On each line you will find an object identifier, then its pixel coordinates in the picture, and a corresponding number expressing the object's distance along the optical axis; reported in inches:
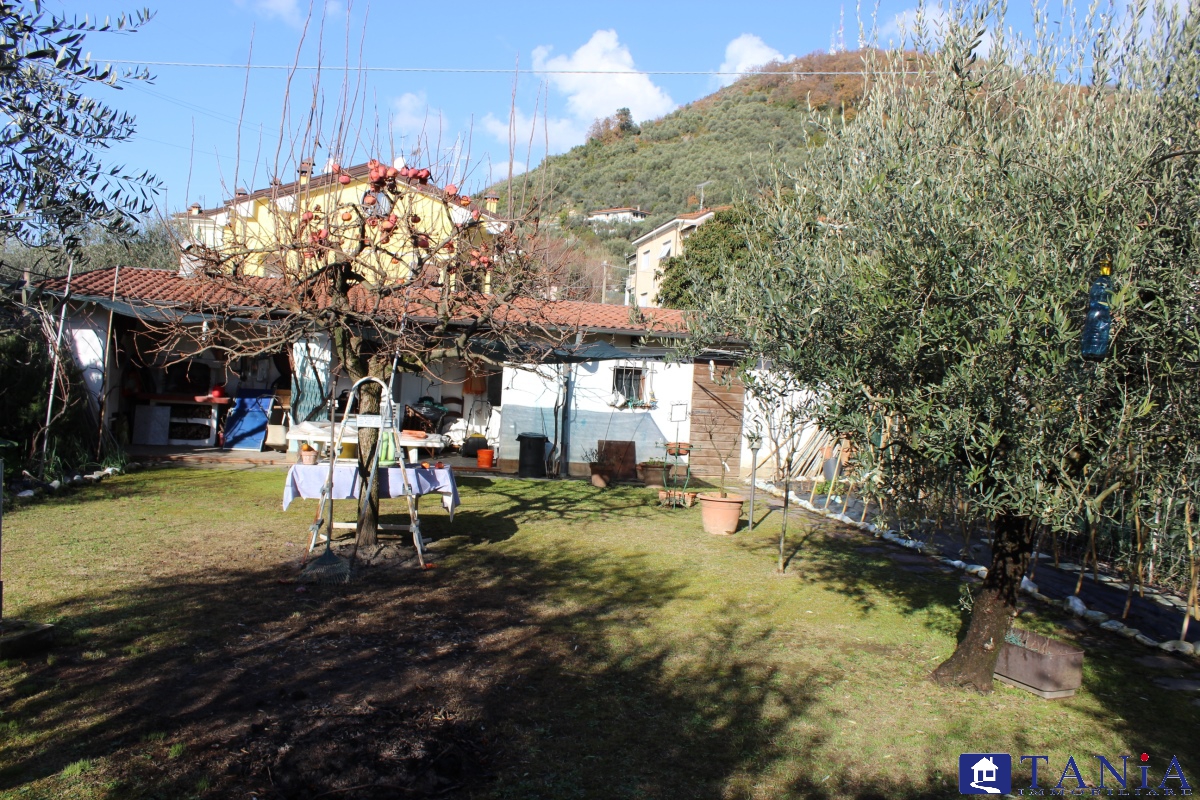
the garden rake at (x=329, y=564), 268.8
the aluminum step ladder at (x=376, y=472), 278.8
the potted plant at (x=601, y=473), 559.5
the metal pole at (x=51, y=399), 425.4
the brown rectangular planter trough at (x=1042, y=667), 199.8
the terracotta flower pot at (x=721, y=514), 395.5
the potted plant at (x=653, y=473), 579.8
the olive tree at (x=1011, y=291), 150.4
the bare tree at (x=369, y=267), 277.3
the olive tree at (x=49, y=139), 130.3
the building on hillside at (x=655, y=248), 1424.7
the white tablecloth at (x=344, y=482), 293.6
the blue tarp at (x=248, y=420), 636.7
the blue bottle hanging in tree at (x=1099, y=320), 143.5
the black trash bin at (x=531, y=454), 584.1
